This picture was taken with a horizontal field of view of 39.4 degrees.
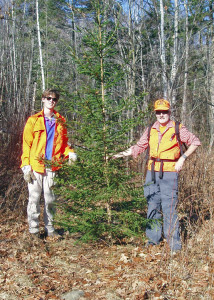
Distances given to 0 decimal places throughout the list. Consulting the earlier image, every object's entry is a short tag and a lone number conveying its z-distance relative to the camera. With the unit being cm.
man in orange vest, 401
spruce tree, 409
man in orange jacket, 438
